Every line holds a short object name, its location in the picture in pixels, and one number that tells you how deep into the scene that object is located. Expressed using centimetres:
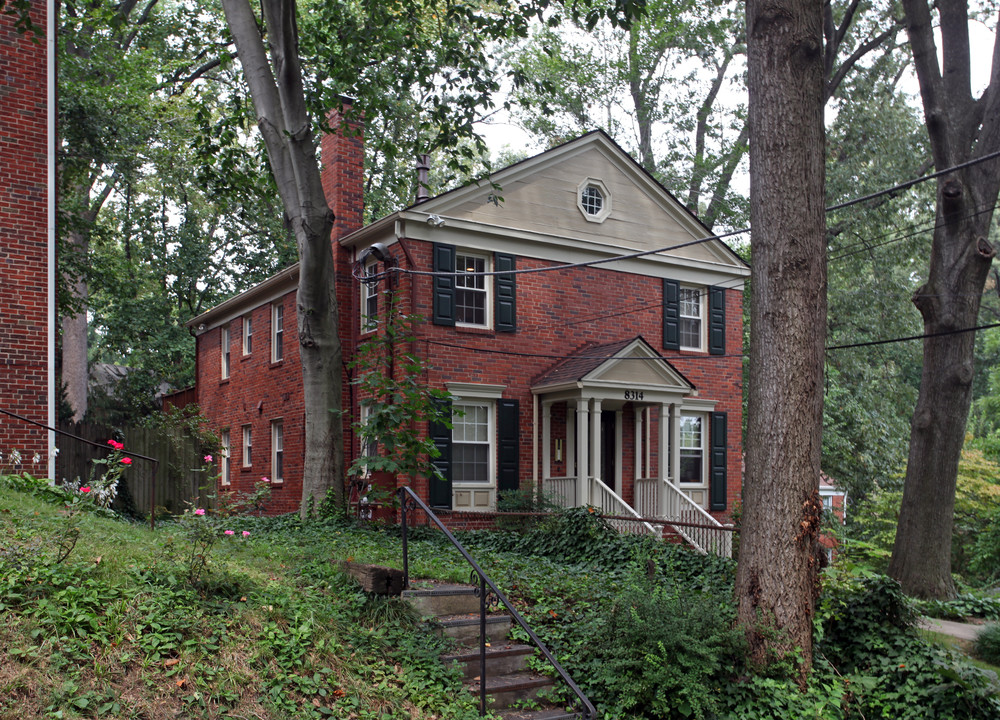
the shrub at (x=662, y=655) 695
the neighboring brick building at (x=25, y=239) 1169
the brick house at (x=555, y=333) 1698
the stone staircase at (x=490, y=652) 700
